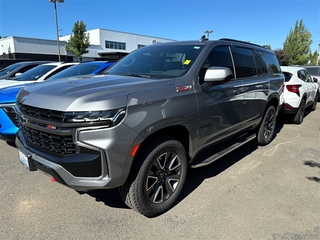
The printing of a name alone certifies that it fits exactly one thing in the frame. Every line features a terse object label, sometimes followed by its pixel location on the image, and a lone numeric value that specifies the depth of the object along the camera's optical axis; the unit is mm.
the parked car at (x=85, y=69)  6148
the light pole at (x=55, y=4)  27200
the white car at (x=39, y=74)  6766
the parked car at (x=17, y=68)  9309
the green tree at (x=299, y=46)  39594
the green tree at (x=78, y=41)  36344
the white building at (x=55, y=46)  40531
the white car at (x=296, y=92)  6676
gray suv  2172
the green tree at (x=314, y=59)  52906
